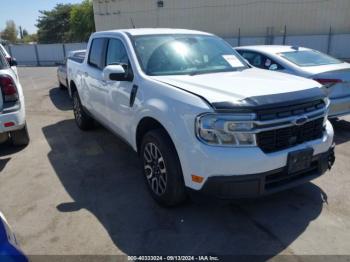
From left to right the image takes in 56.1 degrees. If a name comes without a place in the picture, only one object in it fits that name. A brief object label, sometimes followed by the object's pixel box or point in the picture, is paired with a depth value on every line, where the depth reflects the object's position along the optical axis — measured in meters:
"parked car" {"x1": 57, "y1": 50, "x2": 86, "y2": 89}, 9.91
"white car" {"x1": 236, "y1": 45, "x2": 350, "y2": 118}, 5.40
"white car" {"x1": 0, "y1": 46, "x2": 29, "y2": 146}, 4.88
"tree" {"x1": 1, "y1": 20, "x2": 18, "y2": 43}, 75.50
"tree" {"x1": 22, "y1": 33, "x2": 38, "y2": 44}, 81.62
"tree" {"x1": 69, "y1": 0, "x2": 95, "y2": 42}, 47.91
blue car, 1.84
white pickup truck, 2.80
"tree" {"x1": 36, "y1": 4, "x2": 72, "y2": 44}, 62.86
